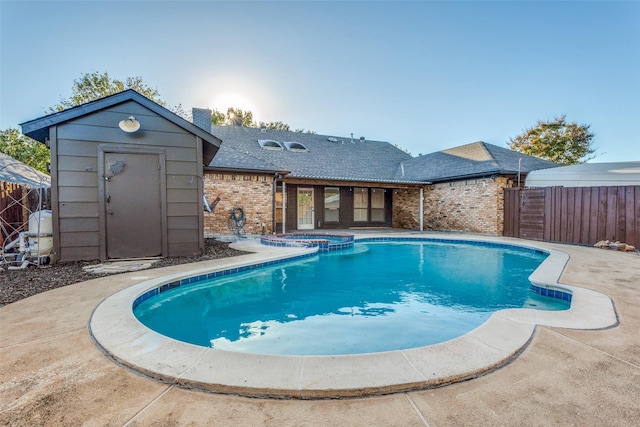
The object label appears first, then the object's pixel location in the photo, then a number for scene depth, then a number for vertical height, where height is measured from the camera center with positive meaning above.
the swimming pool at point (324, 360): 1.74 -1.05
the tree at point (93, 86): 21.12 +8.94
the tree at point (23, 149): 18.92 +3.83
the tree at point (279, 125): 32.69 +9.36
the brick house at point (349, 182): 10.71 +1.10
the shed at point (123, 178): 5.39 +0.56
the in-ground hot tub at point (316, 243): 8.20 -1.00
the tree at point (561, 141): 20.78 +4.98
